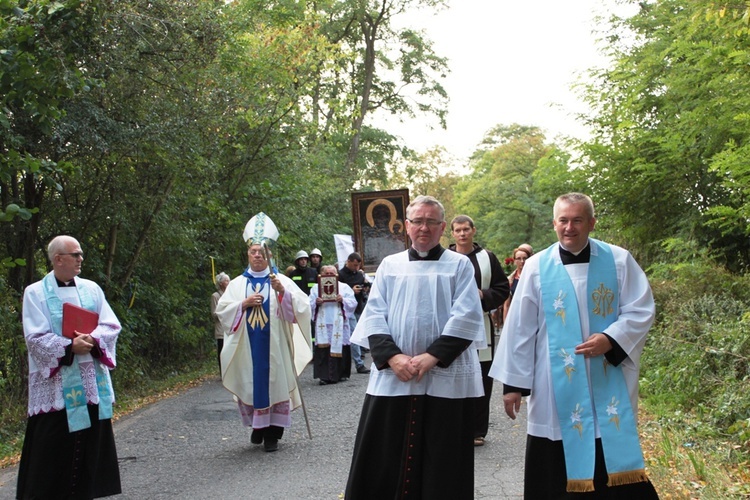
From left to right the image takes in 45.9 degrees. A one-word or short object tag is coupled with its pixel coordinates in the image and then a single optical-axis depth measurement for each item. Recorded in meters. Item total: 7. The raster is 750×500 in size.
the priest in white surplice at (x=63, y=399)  6.51
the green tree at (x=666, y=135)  12.49
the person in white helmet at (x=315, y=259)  18.86
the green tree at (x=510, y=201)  40.38
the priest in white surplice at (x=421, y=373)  5.37
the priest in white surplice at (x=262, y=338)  8.97
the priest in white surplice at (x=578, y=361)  4.88
